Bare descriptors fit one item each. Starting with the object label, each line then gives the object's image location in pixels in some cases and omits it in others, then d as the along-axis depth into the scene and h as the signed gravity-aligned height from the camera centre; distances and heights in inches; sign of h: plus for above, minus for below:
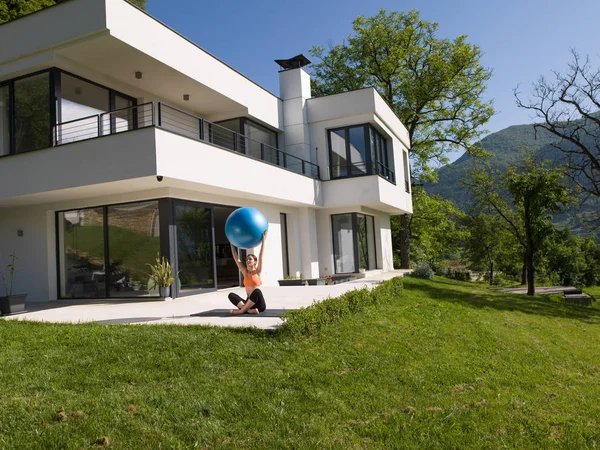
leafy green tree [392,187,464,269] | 1305.4 +76.0
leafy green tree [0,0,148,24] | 806.5 +455.9
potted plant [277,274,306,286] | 635.5 -27.9
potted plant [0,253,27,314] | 421.7 -24.4
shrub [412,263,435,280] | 867.4 -33.3
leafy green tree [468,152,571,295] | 753.6 +75.5
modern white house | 460.8 +110.4
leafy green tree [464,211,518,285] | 1662.2 +35.5
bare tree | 754.8 +229.7
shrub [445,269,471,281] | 1575.2 -72.6
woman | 352.2 -22.6
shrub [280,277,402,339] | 289.7 -36.7
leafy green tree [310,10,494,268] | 1178.6 +449.0
